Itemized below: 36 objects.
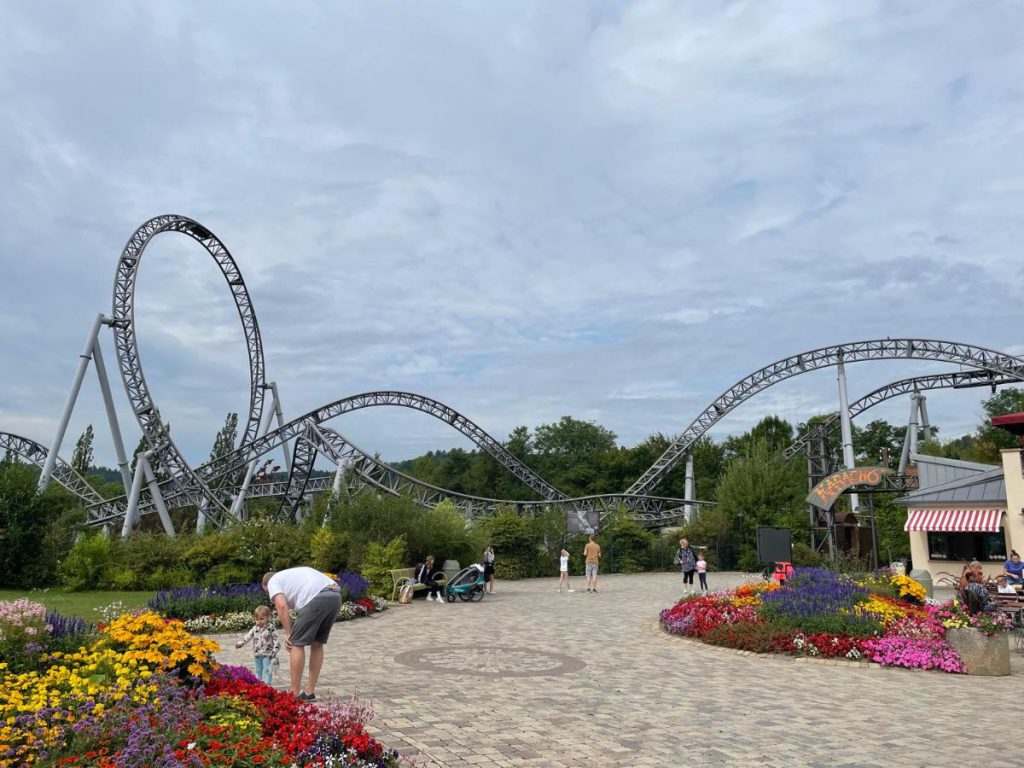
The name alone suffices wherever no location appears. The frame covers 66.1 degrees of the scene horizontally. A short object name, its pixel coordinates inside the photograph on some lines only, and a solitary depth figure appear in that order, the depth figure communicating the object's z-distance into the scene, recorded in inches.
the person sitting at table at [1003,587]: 600.6
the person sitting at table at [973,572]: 547.4
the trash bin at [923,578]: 745.0
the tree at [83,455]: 2773.1
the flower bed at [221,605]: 607.7
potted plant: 440.8
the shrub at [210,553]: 861.2
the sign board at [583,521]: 1386.6
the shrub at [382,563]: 863.7
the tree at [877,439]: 3316.9
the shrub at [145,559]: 884.6
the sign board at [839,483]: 1079.6
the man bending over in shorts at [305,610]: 329.7
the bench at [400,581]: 855.7
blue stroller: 866.8
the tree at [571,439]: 3951.8
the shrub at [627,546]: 1423.5
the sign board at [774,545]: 1011.9
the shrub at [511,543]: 1268.5
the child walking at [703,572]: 913.6
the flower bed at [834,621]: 462.6
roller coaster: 1350.9
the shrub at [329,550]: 854.5
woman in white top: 1008.2
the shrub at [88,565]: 893.8
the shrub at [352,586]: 704.4
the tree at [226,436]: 3026.6
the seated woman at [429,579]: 873.5
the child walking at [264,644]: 369.1
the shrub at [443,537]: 967.0
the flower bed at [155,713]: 210.1
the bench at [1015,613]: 537.0
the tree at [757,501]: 1414.9
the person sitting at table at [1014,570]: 607.8
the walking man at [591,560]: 975.6
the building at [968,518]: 831.1
